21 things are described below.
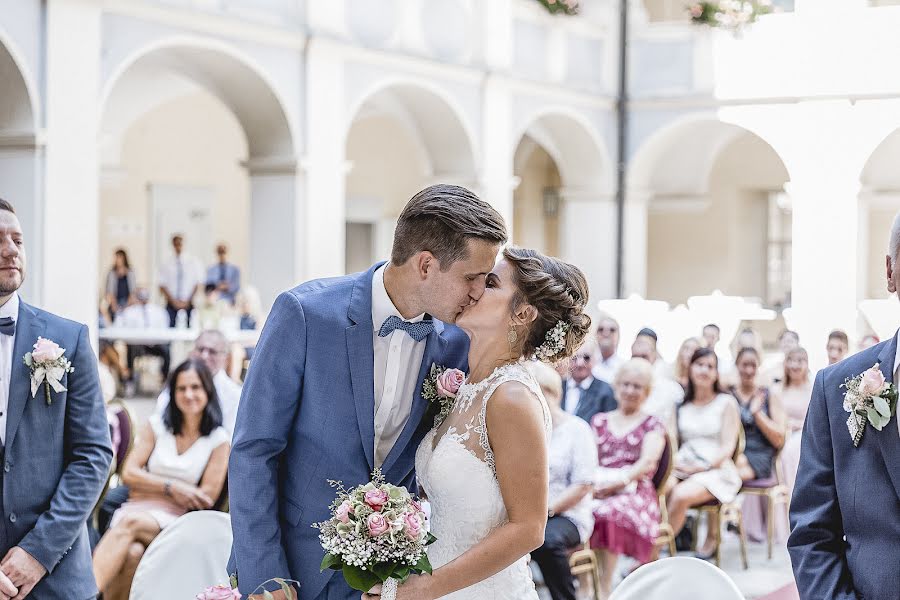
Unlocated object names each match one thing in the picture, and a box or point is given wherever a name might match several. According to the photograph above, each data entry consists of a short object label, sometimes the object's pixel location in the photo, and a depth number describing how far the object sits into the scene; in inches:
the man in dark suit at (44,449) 141.1
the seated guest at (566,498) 241.4
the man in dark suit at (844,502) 109.3
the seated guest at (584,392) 310.2
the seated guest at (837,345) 245.8
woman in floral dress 269.6
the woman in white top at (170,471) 229.8
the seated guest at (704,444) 303.7
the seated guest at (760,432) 323.3
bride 115.1
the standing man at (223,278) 597.0
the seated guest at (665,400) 320.8
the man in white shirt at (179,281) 608.4
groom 113.5
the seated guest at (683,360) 370.8
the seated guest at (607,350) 402.0
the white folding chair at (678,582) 132.7
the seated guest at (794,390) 338.6
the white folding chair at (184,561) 155.7
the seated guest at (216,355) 270.2
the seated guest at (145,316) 559.8
